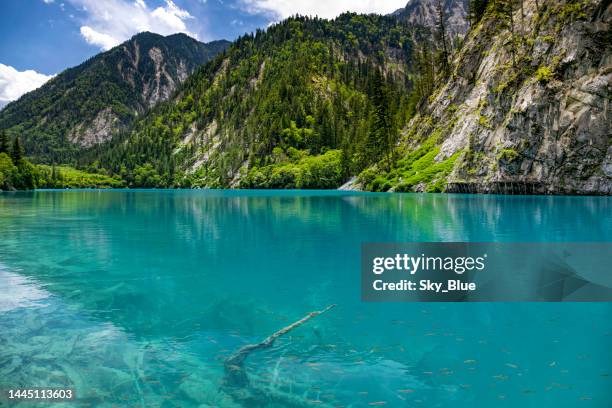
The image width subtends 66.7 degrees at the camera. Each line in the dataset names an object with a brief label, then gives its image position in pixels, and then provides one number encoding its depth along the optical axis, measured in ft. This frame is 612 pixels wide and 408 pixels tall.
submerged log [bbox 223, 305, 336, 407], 32.88
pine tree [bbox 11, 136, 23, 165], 533.14
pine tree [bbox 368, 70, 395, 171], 409.69
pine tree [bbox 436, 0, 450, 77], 464.65
